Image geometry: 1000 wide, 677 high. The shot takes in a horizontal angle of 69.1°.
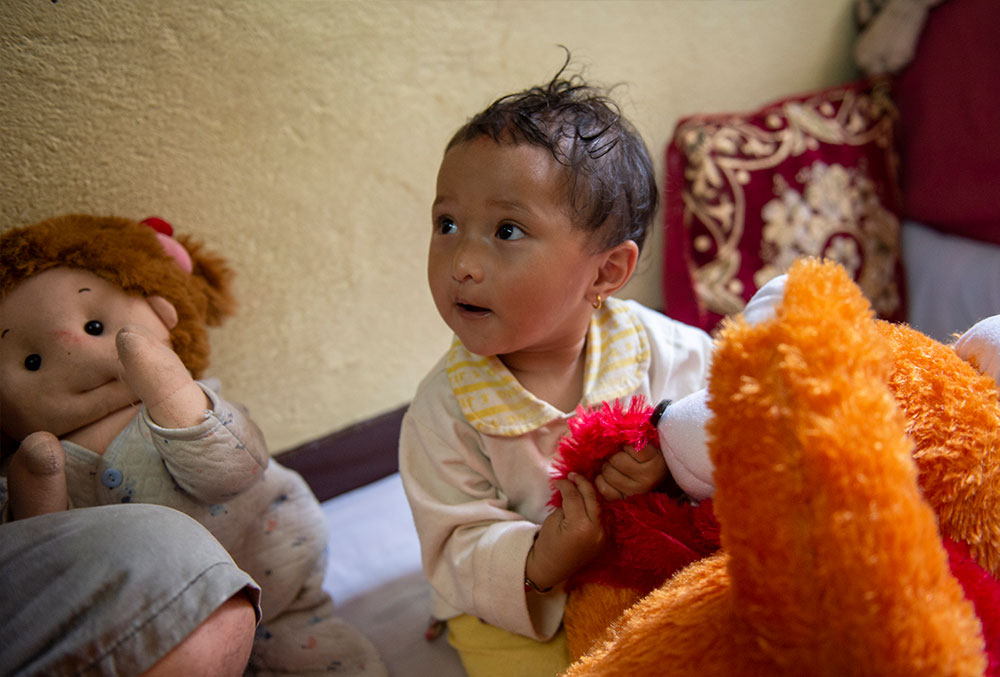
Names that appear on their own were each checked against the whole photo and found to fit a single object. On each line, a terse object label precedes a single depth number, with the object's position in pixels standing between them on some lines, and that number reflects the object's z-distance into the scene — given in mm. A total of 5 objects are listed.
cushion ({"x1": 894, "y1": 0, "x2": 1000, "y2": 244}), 1289
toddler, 772
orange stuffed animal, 430
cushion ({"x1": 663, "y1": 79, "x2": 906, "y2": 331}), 1352
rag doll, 688
